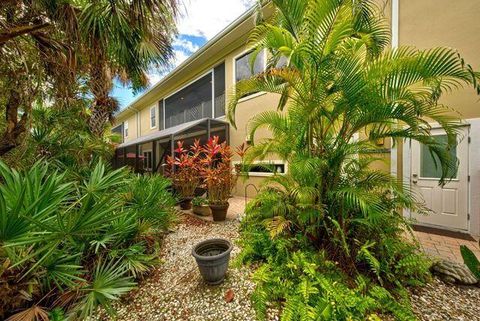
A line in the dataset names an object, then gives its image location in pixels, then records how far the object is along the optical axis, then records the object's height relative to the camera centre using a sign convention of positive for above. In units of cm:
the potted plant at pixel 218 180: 537 -52
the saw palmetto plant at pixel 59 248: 162 -103
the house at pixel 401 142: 437 +254
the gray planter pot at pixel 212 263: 267 -140
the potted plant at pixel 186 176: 609 -48
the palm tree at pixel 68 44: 333 +219
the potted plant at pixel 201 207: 586 -136
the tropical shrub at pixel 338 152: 241 +14
